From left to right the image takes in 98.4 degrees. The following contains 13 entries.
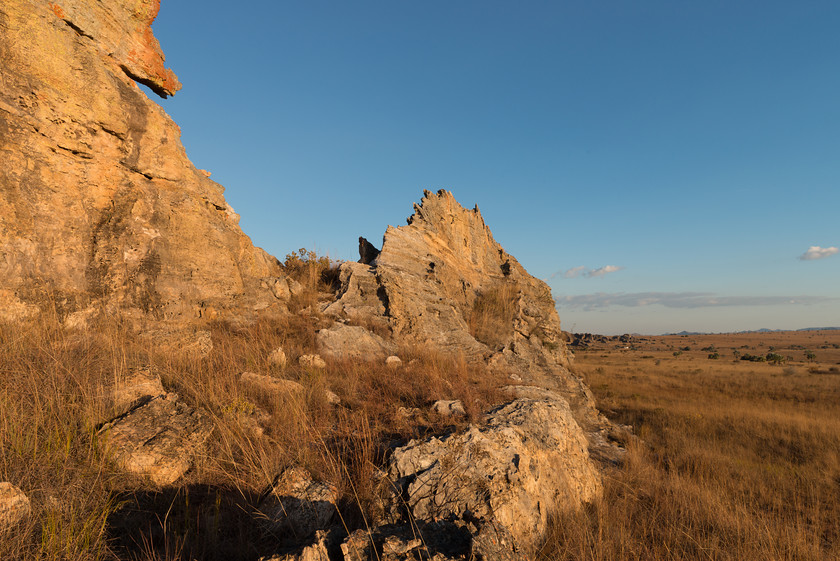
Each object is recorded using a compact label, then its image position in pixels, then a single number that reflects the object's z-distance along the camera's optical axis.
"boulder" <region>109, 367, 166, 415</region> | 3.40
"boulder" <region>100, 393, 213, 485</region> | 2.83
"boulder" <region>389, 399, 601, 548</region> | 2.81
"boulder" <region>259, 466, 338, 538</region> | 2.53
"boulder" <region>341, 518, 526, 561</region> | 2.00
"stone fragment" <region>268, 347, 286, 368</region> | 5.55
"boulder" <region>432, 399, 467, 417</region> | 4.09
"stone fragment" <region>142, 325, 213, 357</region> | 5.19
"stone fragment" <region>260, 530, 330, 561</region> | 1.93
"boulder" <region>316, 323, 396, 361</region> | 6.54
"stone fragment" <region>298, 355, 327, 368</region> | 5.62
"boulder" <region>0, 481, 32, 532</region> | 2.09
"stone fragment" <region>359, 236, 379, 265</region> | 12.02
